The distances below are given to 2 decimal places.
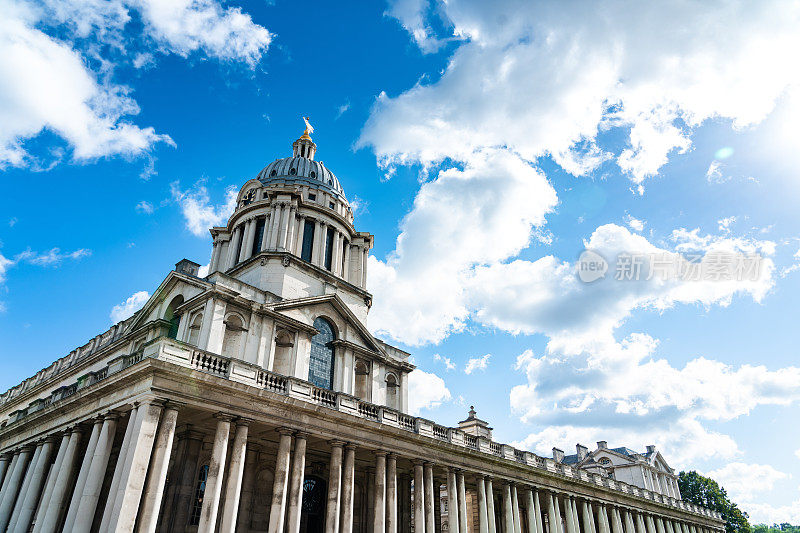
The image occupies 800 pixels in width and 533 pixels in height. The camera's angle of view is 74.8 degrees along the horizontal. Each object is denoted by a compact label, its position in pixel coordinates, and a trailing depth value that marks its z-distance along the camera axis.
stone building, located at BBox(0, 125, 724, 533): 20.66
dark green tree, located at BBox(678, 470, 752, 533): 75.31
